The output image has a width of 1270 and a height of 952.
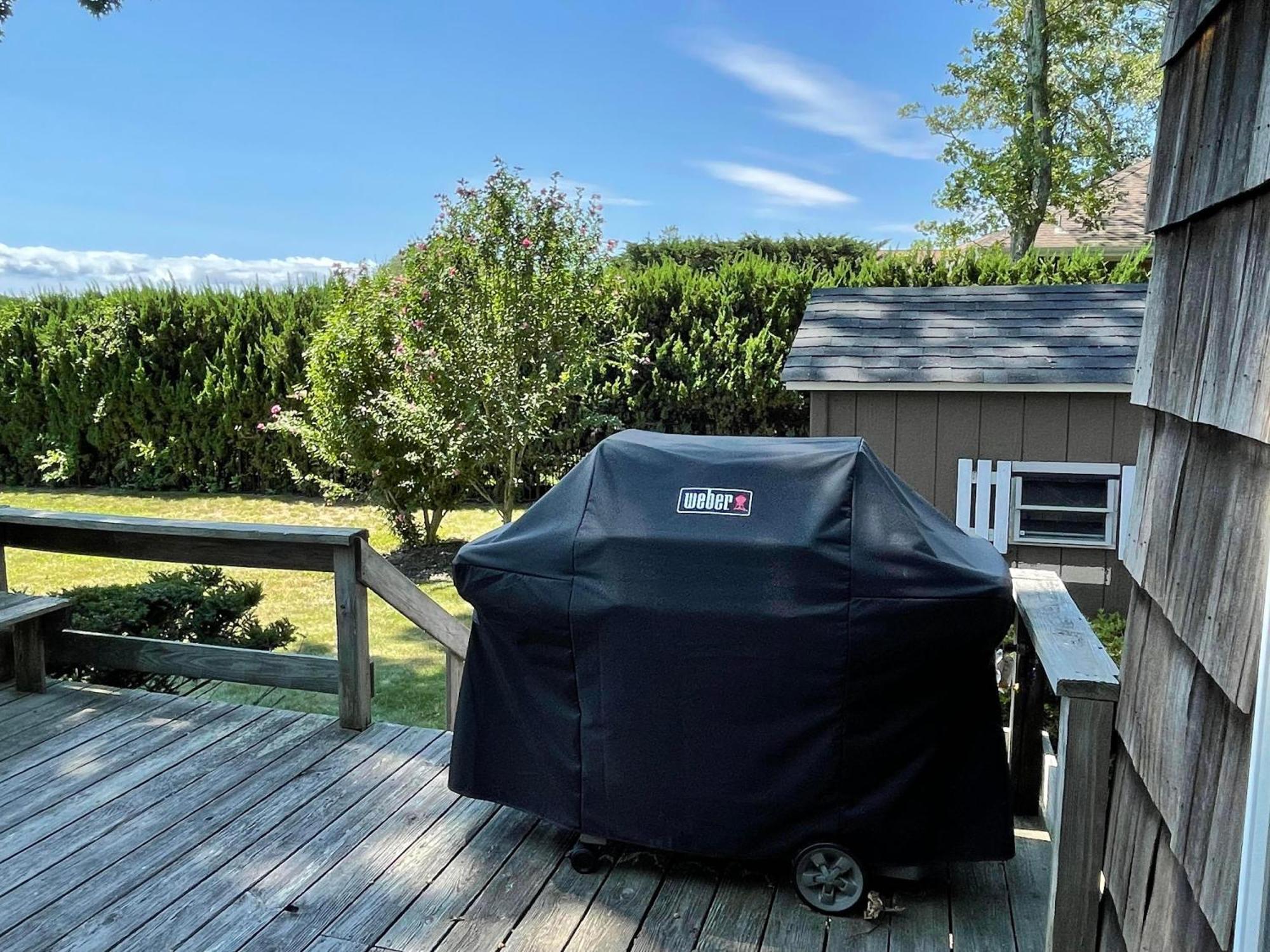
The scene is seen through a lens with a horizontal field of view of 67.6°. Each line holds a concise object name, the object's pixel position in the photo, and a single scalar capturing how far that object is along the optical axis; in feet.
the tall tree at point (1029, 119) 49.37
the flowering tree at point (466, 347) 27.94
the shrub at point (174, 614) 15.92
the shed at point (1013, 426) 20.08
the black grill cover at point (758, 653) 7.77
